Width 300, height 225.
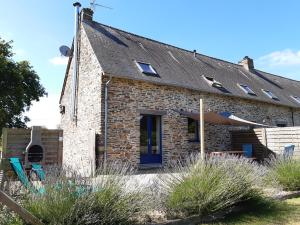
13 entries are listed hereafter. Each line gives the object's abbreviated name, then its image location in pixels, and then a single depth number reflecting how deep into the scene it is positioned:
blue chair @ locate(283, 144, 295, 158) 11.32
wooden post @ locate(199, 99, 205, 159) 6.34
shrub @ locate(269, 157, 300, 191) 7.40
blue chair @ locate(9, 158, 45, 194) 4.25
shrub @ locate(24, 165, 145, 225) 4.01
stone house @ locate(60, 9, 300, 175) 11.88
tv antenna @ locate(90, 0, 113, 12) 15.75
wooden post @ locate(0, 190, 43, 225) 3.62
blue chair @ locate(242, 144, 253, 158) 14.33
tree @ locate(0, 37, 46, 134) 21.91
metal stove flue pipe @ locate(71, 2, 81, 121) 14.06
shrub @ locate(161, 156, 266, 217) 5.19
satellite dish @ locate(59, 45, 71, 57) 15.44
